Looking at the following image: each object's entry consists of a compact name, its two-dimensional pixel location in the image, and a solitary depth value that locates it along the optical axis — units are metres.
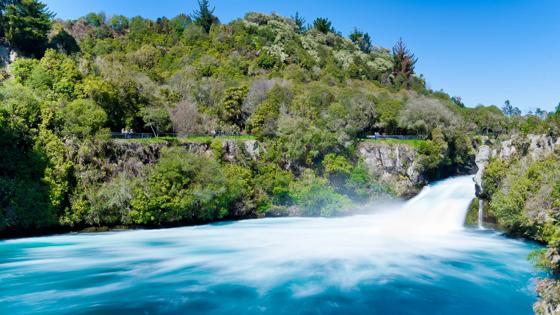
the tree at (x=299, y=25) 90.89
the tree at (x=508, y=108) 120.03
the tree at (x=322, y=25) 92.81
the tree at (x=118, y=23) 77.19
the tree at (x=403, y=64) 81.94
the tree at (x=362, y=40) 95.45
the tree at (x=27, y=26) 42.16
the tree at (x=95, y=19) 77.88
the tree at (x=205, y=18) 80.81
